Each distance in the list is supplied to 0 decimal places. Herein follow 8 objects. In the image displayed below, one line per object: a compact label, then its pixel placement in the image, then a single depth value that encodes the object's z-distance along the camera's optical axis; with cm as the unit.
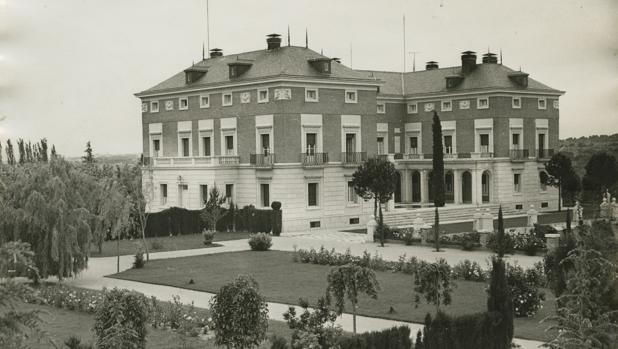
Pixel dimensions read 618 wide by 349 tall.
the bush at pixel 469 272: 2180
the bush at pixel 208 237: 3269
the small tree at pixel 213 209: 3584
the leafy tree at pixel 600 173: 3934
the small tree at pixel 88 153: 5906
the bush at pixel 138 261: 2569
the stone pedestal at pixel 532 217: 3709
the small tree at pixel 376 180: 3569
